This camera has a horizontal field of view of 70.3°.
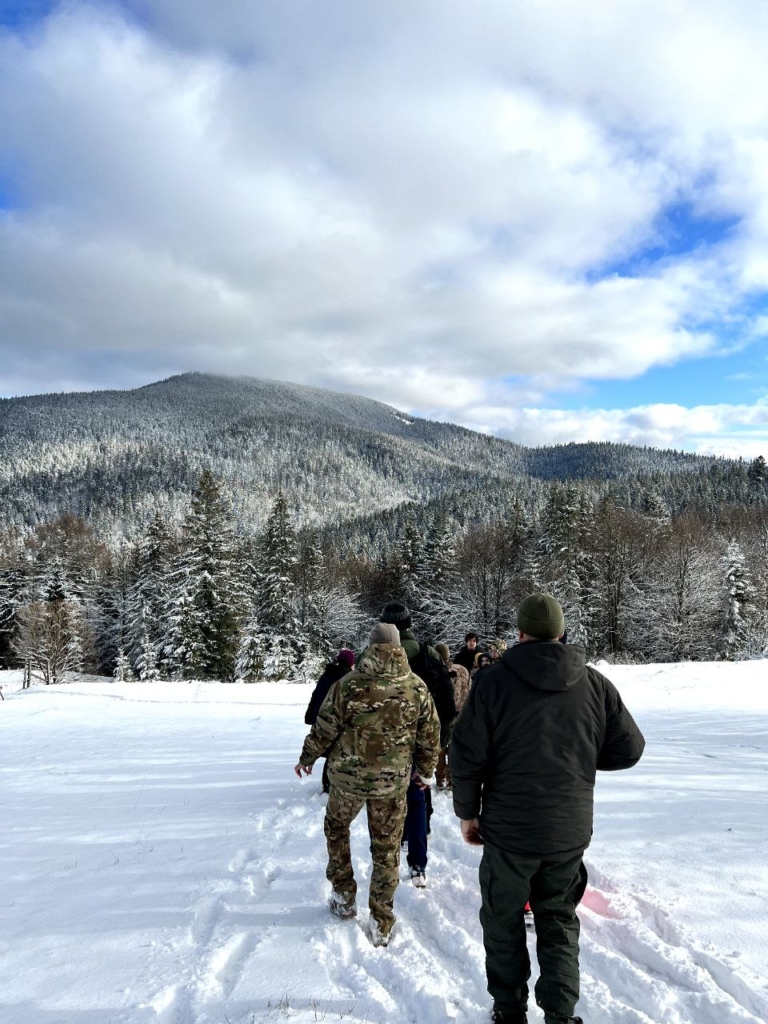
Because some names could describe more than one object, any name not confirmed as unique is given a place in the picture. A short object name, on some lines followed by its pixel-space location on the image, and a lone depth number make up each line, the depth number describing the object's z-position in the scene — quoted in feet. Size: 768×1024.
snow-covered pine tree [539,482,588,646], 114.32
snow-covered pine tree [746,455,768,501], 291.05
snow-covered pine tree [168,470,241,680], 93.99
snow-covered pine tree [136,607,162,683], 100.49
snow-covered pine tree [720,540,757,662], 106.83
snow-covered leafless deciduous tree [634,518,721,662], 106.22
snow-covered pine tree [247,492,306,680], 112.68
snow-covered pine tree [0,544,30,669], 140.67
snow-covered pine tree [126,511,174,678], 126.41
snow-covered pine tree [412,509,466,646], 135.95
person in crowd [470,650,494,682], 25.59
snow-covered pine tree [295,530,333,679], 130.00
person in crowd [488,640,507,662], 27.57
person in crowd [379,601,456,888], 15.57
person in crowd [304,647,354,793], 19.06
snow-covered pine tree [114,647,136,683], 119.24
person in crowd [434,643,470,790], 23.52
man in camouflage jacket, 12.88
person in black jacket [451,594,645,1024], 9.55
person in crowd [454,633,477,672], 27.43
